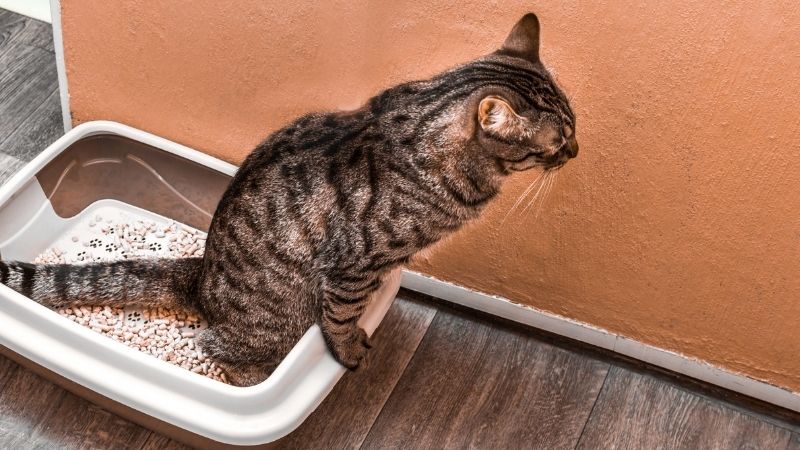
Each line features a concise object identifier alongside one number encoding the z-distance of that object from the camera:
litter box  1.46
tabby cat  1.35
